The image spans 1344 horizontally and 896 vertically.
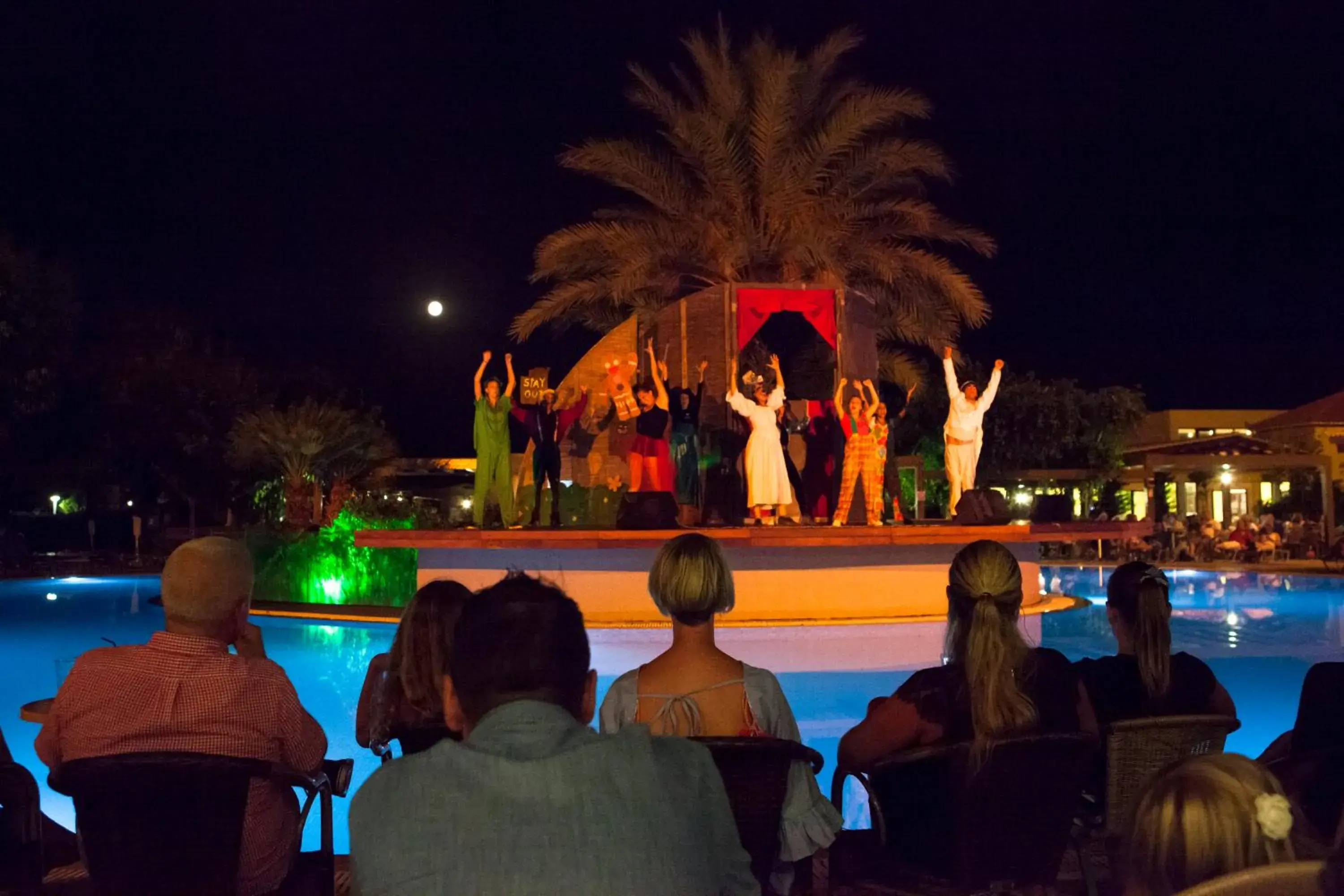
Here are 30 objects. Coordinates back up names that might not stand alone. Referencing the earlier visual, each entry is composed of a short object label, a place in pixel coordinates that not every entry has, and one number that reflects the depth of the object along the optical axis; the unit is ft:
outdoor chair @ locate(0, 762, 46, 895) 11.30
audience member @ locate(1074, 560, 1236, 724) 12.44
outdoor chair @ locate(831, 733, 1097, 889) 10.44
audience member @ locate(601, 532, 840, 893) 10.54
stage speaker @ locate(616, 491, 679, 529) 45.75
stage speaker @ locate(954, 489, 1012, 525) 50.34
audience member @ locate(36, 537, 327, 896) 9.77
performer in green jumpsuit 48.34
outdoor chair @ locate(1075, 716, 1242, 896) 11.55
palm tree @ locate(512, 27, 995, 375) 60.80
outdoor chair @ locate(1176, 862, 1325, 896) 4.84
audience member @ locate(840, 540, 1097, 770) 10.55
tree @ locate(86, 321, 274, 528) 109.19
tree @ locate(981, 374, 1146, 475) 113.19
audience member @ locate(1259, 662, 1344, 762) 11.27
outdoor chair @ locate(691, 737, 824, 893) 9.57
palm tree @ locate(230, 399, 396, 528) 66.51
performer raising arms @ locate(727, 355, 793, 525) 50.08
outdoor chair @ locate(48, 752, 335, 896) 8.89
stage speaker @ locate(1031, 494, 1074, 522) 54.60
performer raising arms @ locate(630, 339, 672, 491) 50.19
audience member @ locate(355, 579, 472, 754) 12.01
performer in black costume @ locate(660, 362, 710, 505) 49.73
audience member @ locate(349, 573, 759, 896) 5.73
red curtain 60.80
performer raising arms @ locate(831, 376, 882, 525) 50.06
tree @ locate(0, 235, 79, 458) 91.61
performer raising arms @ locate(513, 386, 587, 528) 48.55
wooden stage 45.06
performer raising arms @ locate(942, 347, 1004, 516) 52.06
